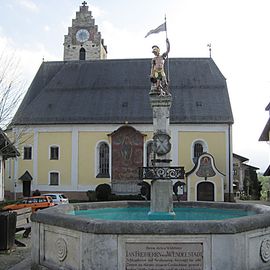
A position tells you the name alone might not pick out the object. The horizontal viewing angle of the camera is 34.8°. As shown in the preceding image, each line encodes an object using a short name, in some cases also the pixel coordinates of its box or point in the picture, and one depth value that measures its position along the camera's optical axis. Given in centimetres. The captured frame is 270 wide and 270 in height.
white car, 2774
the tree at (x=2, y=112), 1836
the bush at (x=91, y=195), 3638
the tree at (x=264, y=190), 4955
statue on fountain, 1131
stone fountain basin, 691
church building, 3672
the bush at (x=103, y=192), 3553
